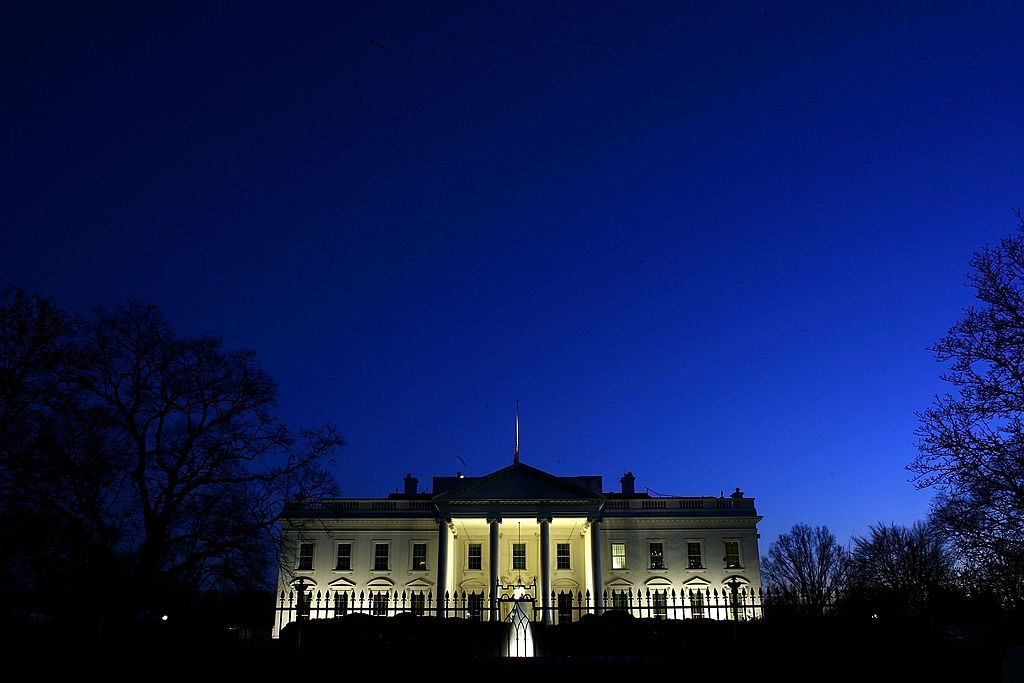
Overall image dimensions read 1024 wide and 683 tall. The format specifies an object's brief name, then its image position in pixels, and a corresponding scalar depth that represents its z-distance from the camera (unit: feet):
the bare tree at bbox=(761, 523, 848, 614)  240.32
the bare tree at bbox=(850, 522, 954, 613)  180.75
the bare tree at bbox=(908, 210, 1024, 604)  55.72
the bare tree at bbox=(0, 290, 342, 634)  63.36
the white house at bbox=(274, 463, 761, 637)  164.45
